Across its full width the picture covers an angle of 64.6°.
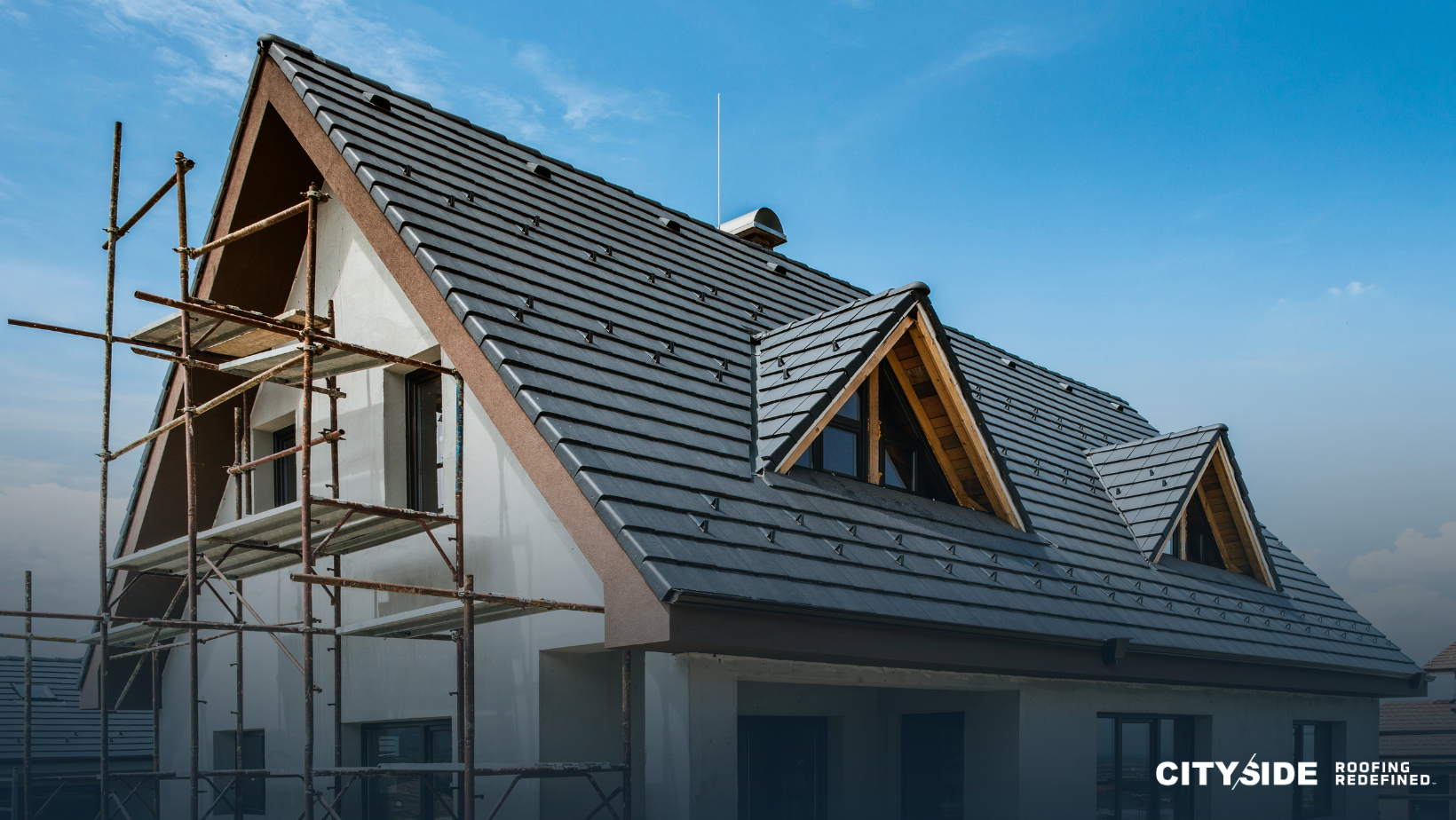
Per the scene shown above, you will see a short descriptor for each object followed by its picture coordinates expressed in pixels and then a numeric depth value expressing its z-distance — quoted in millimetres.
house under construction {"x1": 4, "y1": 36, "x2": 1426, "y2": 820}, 6895
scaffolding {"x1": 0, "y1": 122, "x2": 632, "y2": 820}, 6910
